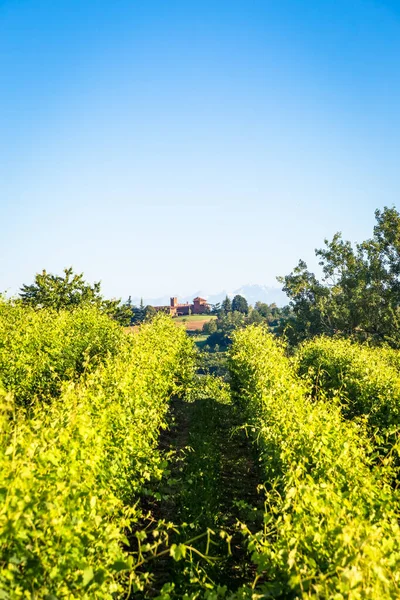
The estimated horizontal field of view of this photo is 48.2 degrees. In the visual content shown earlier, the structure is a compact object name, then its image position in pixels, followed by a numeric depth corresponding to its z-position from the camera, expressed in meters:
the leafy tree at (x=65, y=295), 36.50
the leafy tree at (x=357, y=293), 35.78
